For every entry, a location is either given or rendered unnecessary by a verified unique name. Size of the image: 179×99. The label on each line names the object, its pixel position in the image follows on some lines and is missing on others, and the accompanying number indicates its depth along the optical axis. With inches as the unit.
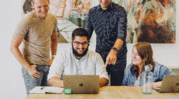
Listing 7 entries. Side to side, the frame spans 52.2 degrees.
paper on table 57.4
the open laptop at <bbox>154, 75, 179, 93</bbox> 56.2
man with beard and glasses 76.4
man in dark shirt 85.7
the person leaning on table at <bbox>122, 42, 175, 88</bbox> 75.6
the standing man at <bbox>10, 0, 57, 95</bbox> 76.2
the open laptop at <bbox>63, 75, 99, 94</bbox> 54.1
